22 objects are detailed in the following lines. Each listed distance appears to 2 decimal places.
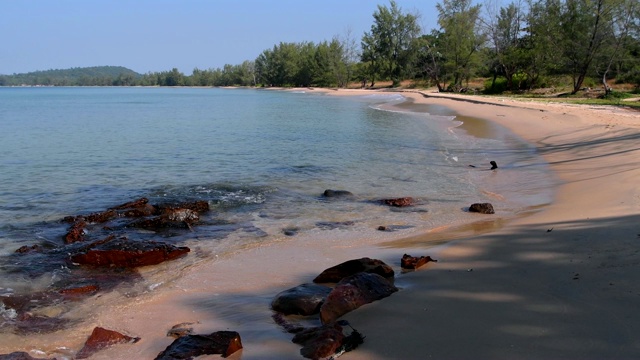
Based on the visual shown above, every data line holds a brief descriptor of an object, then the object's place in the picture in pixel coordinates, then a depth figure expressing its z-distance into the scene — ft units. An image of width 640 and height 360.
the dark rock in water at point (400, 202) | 31.63
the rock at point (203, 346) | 12.57
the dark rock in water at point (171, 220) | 27.86
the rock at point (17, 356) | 12.67
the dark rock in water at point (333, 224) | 27.32
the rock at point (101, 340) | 13.69
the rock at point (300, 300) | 15.03
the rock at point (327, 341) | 11.84
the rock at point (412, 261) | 18.50
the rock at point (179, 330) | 14.28
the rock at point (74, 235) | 25.13
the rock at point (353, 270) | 17.20
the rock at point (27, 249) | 23.66
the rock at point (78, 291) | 18.25
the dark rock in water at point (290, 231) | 26.06
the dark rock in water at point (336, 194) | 34.76
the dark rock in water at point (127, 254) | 21.49
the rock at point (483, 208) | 28.58
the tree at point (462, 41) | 192.75
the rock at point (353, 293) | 14.14
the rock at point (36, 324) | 15.38
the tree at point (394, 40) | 285.43
